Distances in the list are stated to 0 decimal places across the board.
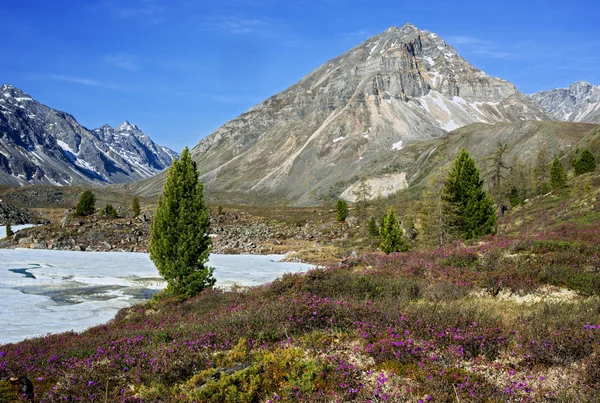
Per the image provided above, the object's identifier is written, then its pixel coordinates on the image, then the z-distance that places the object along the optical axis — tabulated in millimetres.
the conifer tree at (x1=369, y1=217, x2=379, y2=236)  55034
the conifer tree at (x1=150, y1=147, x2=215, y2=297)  18766
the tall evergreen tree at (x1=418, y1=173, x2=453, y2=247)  35416
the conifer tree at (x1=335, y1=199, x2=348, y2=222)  72000
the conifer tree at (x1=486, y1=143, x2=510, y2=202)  48031
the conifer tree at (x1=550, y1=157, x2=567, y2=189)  53809
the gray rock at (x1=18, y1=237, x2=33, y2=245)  52625
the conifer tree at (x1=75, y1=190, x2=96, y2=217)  65250
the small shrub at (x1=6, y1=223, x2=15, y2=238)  56531
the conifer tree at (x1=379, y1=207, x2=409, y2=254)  36875
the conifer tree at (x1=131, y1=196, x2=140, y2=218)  72062
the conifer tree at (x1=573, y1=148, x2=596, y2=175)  60719
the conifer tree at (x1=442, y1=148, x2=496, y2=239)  32938
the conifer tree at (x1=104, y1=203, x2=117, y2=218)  66312
